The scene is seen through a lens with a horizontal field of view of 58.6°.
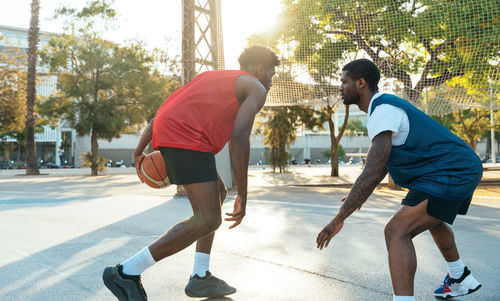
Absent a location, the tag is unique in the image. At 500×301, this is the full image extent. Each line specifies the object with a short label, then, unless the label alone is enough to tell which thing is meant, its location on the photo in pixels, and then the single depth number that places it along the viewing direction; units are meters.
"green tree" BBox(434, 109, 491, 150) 34.19
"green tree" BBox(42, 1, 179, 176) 25.80
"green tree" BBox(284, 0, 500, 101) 12.82
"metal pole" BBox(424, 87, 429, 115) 14.56
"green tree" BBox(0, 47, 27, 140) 29.44
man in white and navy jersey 2.31
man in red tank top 2.64
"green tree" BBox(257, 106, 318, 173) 24.34
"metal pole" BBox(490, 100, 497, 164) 34.84
